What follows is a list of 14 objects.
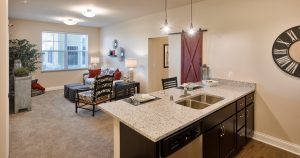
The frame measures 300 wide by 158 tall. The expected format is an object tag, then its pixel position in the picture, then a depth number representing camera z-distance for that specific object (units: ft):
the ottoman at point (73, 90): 18.04
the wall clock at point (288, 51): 9.26
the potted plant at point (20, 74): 15.04
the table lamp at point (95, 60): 26.00
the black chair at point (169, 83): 12.02
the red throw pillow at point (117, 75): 21.57
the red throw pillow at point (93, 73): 23.82
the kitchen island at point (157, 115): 5.27
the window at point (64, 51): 24.70
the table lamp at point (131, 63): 19.74
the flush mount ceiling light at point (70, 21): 19.15
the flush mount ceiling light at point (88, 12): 15.57
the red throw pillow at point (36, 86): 21.23
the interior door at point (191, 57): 13.75
